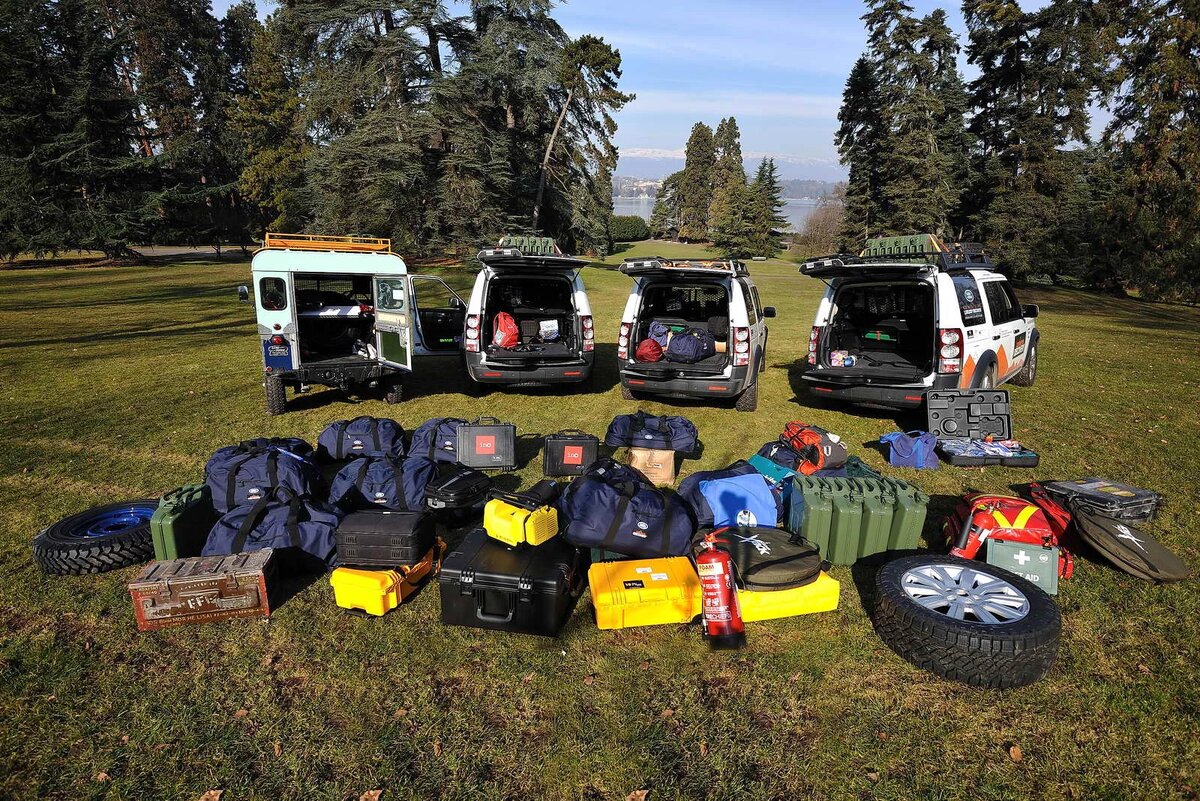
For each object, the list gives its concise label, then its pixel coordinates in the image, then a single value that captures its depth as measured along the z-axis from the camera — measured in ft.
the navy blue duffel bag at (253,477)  14.55
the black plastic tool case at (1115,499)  14.85
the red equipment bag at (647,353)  25.73
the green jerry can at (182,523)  13.01
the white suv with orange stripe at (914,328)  22.09
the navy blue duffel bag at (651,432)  19.03
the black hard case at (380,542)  12.83
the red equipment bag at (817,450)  17.93
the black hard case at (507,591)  11.68
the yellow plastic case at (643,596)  11.84
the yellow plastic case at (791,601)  12.07
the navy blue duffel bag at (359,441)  19.17
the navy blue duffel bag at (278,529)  13.14
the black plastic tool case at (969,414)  21.58
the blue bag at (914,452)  20.25
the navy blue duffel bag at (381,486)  15.21
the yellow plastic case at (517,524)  12.67
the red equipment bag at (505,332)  27.84
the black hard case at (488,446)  19.25
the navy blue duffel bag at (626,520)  13.24
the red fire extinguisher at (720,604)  11.37
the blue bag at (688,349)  25.80
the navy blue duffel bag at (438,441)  19.52
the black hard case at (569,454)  18.88
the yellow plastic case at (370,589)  12.16
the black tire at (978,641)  10.06
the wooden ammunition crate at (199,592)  11.60
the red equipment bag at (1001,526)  13.32
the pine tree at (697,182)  220.84
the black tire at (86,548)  13.32
